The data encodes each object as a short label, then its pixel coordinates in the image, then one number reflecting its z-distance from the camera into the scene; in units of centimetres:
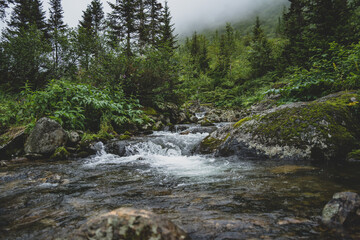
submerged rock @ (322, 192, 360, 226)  132
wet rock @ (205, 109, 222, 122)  1669
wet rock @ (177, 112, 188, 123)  1400
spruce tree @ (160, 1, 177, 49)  2720
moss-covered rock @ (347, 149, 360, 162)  340
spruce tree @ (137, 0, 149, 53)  2259
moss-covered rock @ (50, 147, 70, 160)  545
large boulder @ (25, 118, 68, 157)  551
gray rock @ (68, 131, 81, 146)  638
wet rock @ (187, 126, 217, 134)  911
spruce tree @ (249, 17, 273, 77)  2321
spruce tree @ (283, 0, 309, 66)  1691
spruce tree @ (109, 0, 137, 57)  2048
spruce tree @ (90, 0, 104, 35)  2724
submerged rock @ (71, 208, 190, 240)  114
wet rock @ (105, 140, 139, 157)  637
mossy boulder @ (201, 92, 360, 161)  367
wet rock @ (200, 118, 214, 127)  1212
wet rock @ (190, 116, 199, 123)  1489
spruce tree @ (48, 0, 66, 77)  2813
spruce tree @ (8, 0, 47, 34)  2405
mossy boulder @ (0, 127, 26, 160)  556
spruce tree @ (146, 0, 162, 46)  2514
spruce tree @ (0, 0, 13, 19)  1214
